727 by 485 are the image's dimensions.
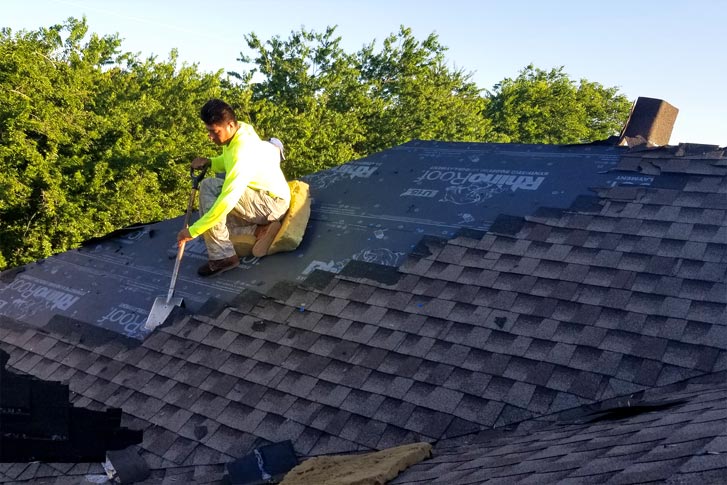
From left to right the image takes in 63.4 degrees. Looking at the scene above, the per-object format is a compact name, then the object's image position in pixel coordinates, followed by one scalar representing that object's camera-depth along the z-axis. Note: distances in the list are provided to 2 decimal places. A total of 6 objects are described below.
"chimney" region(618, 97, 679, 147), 6.15
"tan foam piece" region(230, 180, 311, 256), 5.71
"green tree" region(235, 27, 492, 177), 23.88
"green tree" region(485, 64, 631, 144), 34.16
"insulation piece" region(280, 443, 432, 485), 2.69
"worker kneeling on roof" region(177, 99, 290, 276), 5.24
